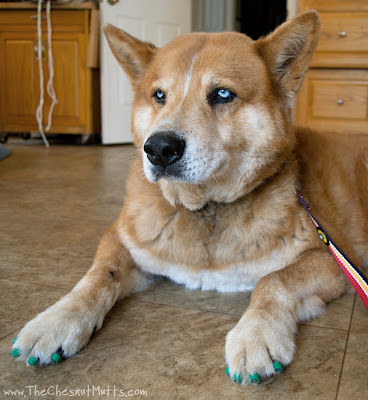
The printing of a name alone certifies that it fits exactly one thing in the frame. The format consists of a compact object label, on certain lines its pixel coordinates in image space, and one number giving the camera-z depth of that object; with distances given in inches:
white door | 208.2
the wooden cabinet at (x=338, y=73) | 144.5
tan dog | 50.3
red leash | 45.8
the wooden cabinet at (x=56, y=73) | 213.3
